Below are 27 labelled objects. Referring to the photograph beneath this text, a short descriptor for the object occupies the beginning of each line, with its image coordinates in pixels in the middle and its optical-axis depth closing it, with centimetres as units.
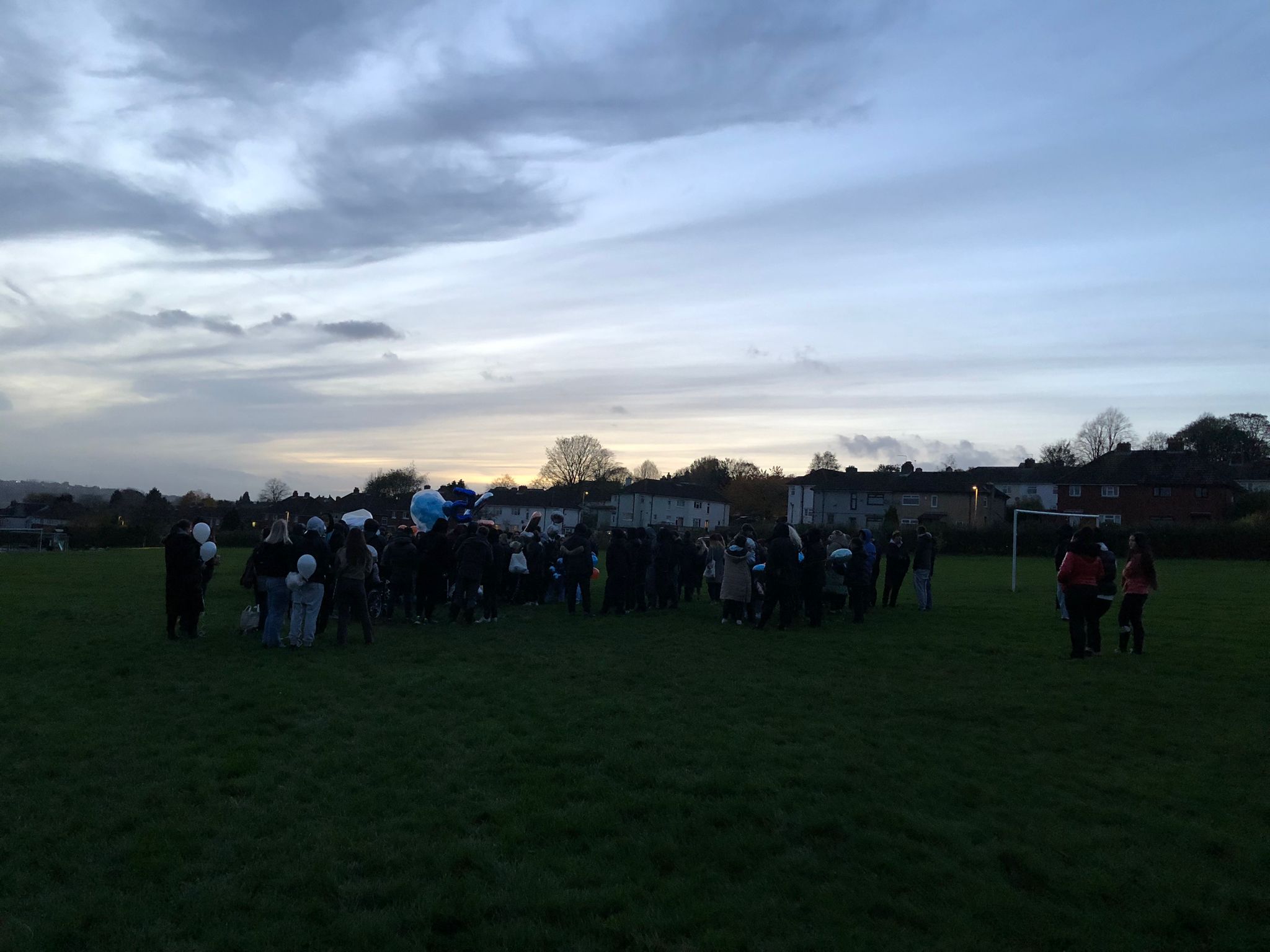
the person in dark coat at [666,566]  1816
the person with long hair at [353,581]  1255
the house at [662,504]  8981
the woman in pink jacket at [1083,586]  1185
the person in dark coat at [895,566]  1836
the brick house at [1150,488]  6278
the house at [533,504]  9231
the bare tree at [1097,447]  8612
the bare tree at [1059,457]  8762
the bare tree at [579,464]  9631
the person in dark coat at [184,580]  1227
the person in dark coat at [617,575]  1744
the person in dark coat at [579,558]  1667
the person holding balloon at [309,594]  1219
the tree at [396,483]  9288
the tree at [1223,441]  8219
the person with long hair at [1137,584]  1220
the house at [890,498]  7425
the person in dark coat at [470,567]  1474
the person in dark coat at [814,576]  1580
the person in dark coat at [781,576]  1516
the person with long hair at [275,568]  1203
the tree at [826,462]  10062
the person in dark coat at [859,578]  1639
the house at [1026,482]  7675
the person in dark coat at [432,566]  1509
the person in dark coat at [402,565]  1488
